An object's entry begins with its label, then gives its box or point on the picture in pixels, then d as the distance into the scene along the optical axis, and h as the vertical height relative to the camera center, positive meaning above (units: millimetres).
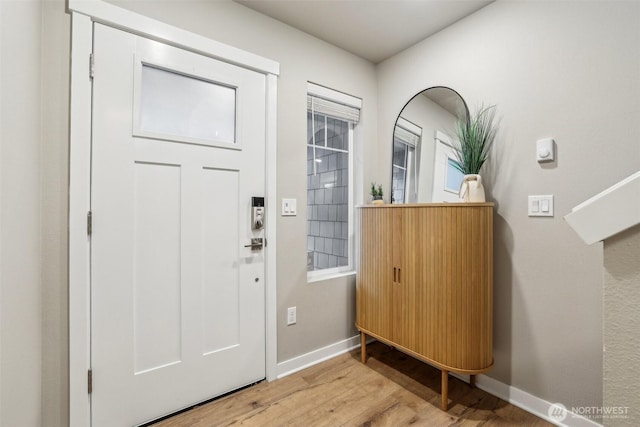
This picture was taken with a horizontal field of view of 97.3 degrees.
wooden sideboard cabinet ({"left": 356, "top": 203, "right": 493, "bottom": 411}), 1607 -426
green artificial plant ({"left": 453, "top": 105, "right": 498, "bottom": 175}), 1799 +501
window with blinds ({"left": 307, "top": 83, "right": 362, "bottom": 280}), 2322 +281
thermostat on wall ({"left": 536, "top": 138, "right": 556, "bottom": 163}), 1563 +370
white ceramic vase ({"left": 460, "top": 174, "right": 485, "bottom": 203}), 1706 +155
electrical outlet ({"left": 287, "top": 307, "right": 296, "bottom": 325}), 2049 -745
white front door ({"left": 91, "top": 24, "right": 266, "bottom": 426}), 1419 -92
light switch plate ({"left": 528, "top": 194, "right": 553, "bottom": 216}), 1581 +60
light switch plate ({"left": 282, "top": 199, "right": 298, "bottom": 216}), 2027 +49
